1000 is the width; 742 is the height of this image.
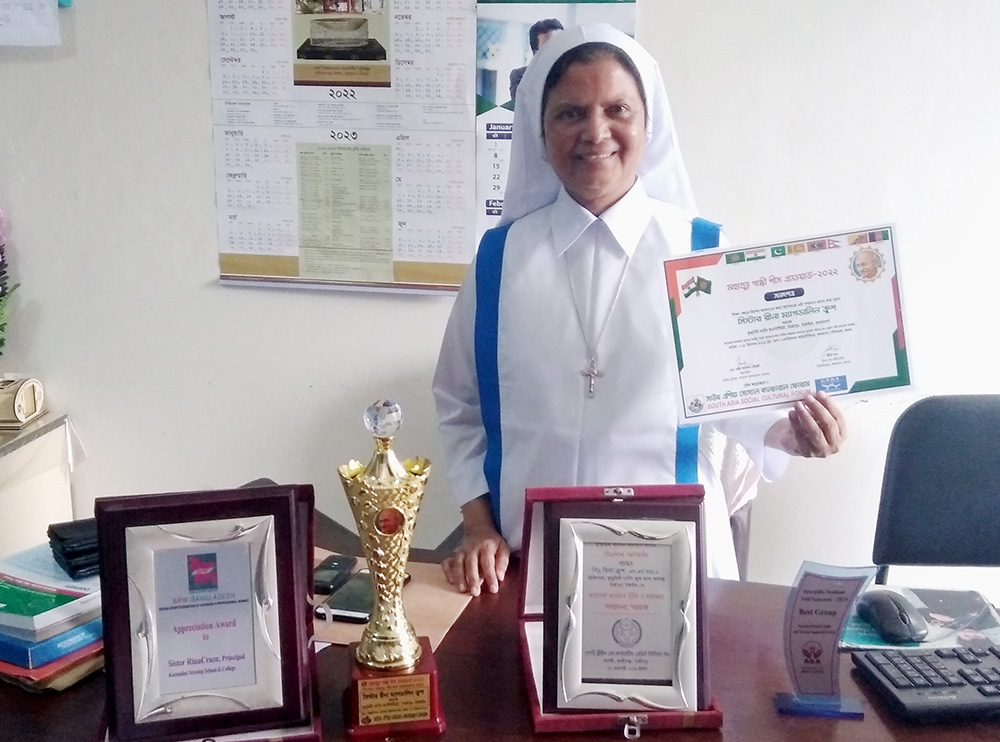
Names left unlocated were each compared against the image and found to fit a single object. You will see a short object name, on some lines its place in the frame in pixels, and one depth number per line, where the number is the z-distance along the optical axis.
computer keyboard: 1.00
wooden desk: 0.99
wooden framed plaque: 0.93
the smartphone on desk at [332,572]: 1.33
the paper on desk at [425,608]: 1.21
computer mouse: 1.17
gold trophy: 0.98
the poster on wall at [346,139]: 2.22
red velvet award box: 0.98
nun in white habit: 1.42
